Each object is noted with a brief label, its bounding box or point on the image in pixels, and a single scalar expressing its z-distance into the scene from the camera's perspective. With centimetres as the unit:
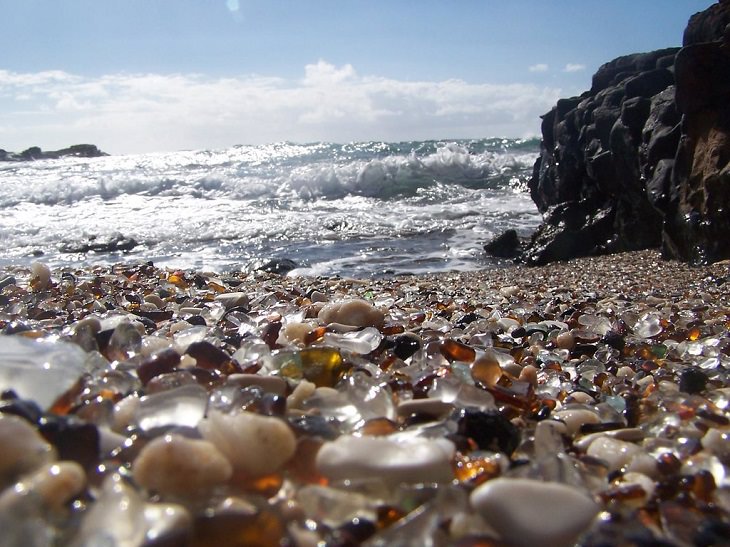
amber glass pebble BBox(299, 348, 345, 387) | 15
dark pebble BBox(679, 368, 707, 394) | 16
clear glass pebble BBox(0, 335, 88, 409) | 12
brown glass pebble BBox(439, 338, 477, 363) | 18
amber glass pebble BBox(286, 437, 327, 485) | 10
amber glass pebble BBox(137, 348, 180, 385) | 14
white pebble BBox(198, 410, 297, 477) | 10
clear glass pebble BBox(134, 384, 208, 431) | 11
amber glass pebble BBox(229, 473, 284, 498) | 10
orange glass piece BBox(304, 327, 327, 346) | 19
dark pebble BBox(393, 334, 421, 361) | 19
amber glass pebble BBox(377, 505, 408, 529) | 9
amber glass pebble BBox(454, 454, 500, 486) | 11
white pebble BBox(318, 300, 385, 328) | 22
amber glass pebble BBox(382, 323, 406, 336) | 22
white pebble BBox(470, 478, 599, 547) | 9
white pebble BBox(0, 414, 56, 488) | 9
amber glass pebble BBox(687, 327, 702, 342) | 24
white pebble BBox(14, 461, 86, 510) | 9
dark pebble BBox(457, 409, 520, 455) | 12
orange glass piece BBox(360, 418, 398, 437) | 12
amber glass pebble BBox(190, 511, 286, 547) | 9
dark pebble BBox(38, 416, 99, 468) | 10
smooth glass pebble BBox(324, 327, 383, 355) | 18
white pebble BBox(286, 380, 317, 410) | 13
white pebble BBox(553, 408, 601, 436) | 14
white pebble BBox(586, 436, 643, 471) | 12
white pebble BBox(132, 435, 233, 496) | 9
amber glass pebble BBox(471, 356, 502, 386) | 16
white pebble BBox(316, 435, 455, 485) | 10
